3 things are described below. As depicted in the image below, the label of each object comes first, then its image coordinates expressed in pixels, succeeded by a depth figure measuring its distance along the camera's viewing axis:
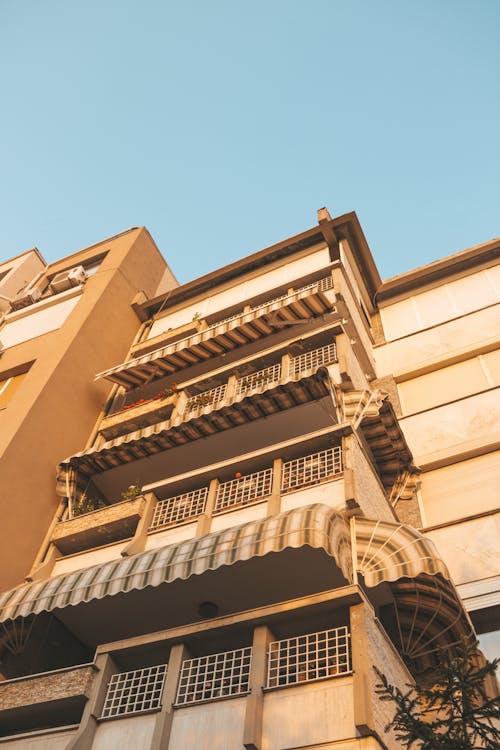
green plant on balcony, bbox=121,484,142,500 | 16.66
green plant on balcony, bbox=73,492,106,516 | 17.98
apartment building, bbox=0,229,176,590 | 17.36
